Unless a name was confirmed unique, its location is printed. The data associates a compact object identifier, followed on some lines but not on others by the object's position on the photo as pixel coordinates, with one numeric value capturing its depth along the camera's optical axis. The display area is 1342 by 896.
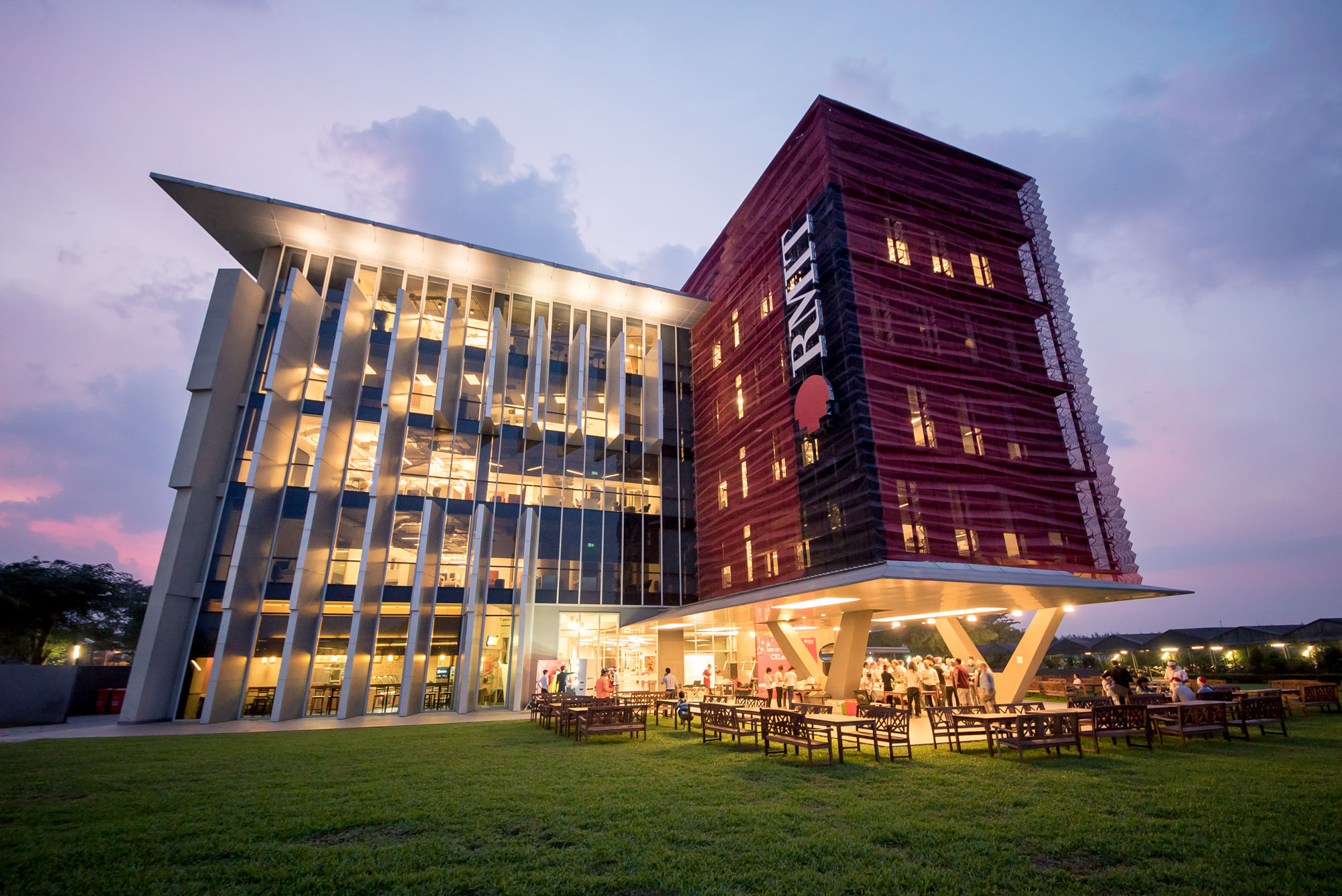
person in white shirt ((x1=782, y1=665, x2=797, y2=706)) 19.40
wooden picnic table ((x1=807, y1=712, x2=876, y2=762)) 10.82
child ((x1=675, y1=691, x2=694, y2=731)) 16.89
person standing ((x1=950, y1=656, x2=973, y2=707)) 17.31
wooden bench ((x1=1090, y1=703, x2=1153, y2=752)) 11.65
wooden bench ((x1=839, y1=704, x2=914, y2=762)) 11.58
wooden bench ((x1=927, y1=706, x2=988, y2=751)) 11.98
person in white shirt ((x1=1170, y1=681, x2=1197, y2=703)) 14.07
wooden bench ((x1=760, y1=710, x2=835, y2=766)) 11.39
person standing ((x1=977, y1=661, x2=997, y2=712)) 16.23
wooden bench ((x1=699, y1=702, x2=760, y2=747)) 13.08
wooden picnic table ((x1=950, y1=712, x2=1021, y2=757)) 10.72
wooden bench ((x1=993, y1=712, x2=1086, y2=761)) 10.59
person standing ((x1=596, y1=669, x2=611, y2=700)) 20.30
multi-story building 19.83
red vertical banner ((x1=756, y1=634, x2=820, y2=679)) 24.48
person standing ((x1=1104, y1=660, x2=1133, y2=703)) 15.27
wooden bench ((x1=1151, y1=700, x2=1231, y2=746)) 11.84
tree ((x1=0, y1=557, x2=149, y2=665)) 36.31
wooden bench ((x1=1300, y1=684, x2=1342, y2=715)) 16.61
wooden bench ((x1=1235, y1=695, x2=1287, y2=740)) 12.50
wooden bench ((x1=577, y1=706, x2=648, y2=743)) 13.65
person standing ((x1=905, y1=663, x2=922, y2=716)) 20.02
